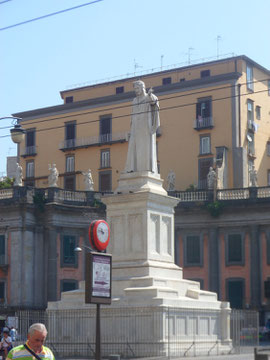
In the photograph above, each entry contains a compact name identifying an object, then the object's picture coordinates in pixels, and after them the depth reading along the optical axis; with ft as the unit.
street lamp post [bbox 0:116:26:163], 89.61
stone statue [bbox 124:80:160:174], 106.32
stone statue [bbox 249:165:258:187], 189.57
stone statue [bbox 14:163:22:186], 190.76
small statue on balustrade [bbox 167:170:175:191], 192.24
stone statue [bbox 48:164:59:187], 192.16
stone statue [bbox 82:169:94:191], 196.24
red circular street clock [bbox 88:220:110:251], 78.37
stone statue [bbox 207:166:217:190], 191.01
